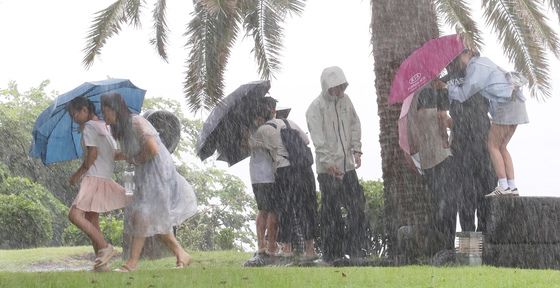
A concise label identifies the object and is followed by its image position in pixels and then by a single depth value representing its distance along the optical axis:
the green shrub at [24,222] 25.33
